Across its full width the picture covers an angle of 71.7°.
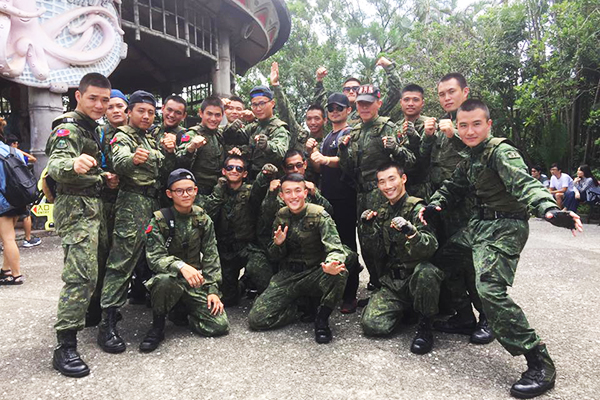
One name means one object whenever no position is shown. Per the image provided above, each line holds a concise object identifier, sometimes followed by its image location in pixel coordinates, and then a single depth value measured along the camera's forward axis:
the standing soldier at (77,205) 3.09
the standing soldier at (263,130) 4.66
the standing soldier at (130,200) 3.52
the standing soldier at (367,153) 4.34
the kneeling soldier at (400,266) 3.49
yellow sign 8.69
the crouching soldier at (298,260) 3.74
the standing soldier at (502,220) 2.73
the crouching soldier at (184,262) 3.56
